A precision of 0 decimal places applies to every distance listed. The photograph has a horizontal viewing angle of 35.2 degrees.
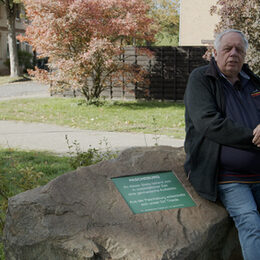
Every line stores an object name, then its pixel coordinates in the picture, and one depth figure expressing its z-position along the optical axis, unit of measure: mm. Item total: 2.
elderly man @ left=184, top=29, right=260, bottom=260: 2879
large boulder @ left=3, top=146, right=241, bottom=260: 2602
